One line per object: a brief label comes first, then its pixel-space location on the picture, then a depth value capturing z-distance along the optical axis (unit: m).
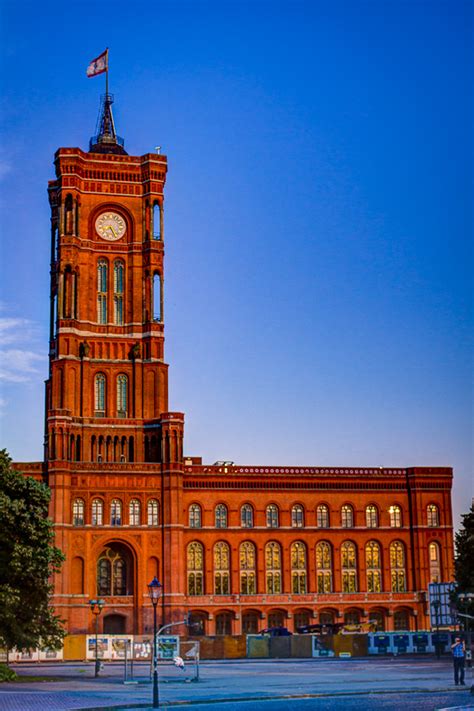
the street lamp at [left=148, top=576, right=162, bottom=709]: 45.86
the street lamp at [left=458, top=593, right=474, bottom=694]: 49.24
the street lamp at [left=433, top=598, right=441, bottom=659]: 72.69
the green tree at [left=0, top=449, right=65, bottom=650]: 52.06
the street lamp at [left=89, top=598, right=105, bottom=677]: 67.75
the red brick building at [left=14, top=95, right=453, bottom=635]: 90.94
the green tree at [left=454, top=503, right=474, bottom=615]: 67.88
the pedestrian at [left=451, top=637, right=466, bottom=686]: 44.12
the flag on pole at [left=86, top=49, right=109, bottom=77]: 101.62
